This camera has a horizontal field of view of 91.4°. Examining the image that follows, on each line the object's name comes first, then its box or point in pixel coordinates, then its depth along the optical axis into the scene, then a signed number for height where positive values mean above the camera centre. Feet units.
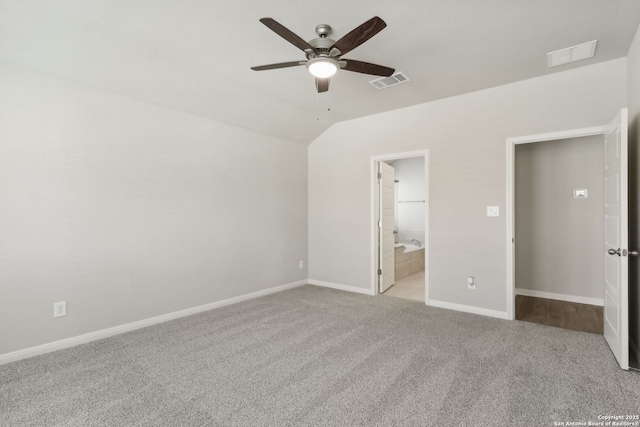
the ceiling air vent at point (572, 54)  9.16 +4.86
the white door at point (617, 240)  7.81 -0.76
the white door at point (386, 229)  15.88 -0.82
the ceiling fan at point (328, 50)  6.42 +3.81
